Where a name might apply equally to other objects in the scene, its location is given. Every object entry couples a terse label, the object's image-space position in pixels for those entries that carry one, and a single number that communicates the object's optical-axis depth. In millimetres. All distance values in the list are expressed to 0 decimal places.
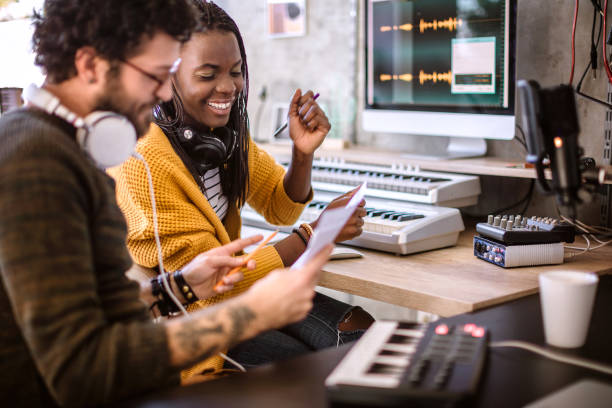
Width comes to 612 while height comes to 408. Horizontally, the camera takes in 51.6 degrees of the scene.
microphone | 1043
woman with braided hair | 1388
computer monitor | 1863
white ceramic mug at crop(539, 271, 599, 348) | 964
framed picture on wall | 2750
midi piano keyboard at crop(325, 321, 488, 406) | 761
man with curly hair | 759
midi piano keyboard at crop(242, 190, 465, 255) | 1565
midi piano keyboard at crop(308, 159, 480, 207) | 1836
